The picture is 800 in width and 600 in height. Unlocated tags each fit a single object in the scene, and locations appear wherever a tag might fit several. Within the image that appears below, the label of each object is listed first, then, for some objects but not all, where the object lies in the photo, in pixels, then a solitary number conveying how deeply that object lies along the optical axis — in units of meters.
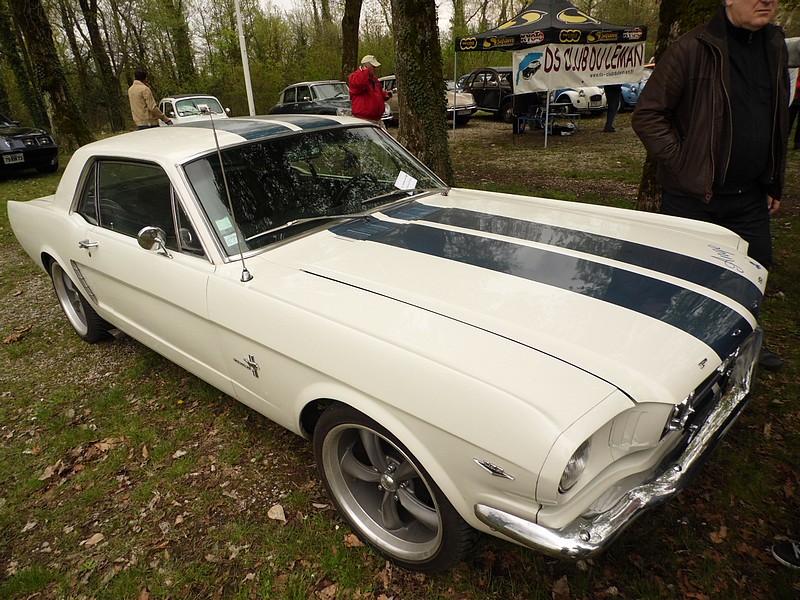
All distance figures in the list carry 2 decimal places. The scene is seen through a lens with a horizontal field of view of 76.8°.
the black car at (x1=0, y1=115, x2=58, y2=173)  10.45
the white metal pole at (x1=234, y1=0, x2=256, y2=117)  9.59
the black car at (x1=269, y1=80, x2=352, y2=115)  14.12
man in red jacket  7.80
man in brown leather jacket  2.56
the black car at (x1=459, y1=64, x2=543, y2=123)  14.91
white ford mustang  1.49
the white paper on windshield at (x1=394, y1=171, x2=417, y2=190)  3.12
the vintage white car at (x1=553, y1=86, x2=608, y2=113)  13.61
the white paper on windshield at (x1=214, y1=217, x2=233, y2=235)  2.40
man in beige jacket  9.59
